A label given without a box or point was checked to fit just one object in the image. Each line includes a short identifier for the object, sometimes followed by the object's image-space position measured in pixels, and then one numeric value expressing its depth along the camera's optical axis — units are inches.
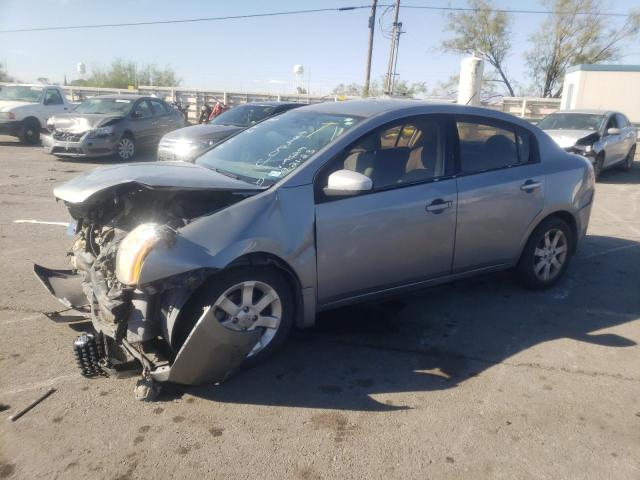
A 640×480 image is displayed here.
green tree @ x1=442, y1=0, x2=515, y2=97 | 1502.2
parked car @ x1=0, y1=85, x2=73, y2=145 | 649.6
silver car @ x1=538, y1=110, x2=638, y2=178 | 483.5
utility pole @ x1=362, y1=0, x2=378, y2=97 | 1178.0
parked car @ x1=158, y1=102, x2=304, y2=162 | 414.6
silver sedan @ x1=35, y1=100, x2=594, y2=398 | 122.4
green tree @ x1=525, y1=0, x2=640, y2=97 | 1407.5
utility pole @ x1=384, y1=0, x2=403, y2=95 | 1158.3
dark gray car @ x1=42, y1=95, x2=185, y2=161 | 527.2
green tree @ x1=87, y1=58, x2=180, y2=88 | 1898.4
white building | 913.5
